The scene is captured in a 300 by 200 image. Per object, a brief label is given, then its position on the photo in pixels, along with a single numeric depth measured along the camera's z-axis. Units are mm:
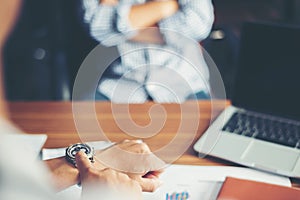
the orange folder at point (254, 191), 894
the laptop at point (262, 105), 1034
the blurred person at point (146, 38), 1341
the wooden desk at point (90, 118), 1070
